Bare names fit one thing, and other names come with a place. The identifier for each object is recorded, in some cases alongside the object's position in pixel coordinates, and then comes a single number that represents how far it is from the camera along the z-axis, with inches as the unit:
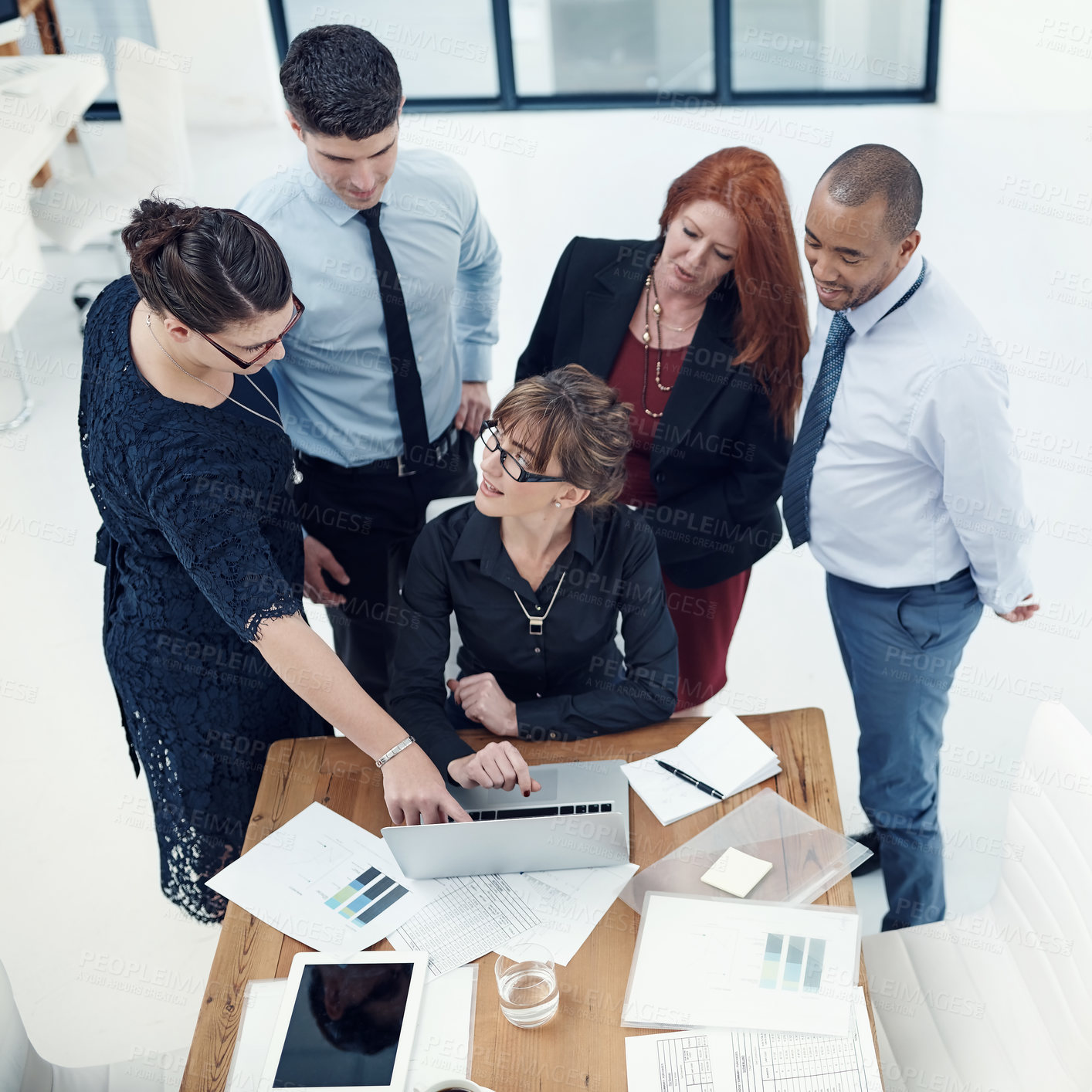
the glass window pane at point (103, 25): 308.8
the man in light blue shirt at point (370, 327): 88.2
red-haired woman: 95.5
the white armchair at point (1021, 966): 69.9
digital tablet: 64.9
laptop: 71.3
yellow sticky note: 74.6
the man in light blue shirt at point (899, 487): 84.3
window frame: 287.1
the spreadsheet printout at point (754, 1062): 63.7
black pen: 81.5
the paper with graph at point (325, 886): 73.1
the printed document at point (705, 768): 81.0
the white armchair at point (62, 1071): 75.2
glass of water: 66.6
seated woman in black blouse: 86.7
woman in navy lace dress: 72.3
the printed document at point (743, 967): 67.2
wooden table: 65.3
